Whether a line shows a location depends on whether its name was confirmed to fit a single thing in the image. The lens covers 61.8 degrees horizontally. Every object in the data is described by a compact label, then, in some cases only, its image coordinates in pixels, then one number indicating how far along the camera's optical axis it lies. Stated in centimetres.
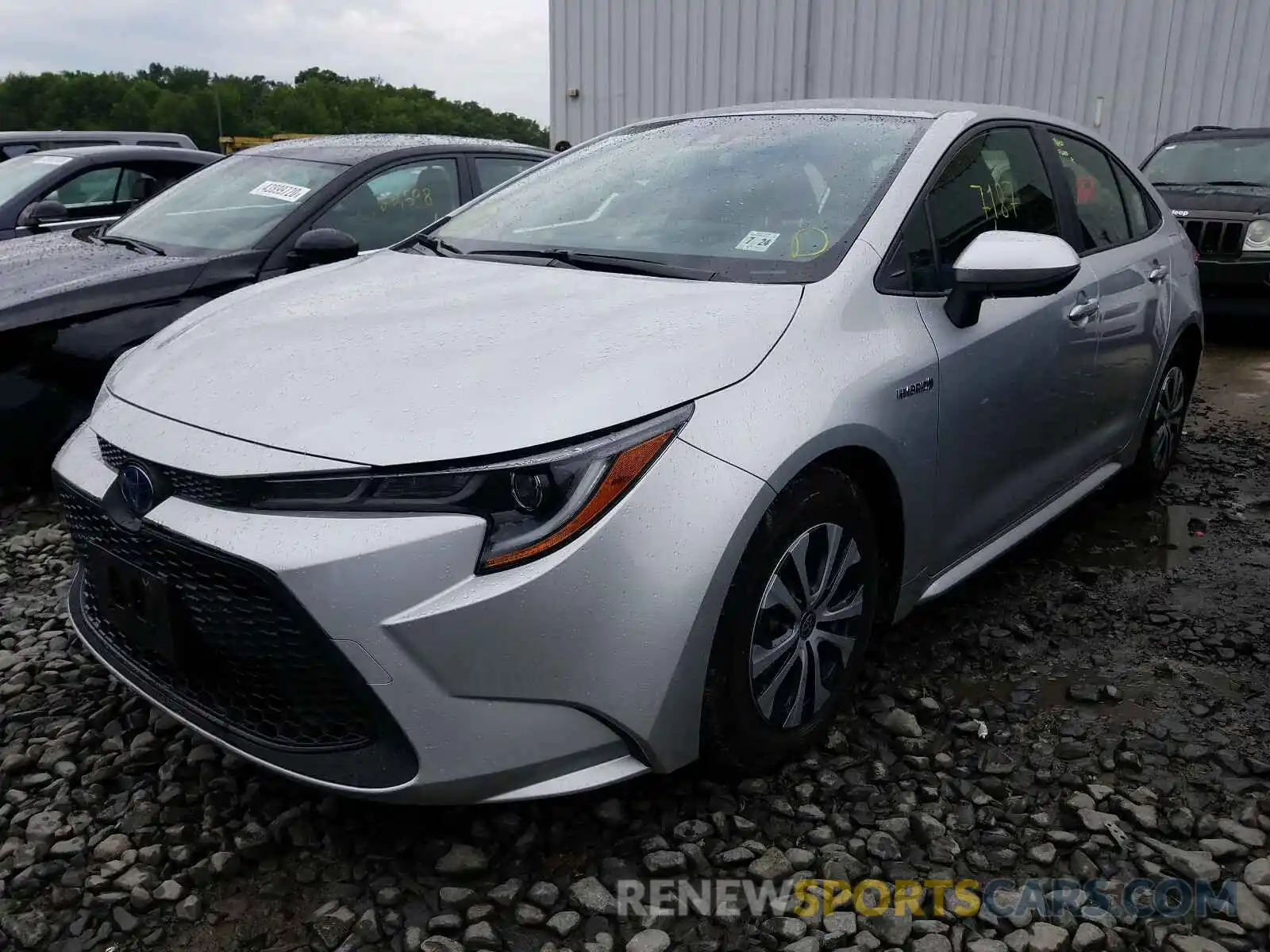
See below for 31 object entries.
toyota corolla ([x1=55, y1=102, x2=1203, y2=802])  178
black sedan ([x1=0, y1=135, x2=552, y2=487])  386
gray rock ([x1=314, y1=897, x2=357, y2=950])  189
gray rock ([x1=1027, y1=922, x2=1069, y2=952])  190
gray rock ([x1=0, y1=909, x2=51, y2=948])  190
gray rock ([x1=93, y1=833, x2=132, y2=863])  211
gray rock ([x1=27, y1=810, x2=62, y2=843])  216
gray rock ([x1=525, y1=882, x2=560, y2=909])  198
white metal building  1023
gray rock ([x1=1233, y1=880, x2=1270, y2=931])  195
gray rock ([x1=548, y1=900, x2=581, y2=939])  191
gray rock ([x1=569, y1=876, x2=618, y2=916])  196
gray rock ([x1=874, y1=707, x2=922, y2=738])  253
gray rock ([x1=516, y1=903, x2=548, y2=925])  193
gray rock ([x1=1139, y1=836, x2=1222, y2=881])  207
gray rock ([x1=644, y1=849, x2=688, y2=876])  205
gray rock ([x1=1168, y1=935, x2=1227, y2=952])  189
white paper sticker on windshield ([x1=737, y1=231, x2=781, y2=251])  250
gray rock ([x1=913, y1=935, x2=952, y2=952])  189
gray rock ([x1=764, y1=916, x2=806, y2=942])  191
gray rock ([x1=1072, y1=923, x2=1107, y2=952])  190
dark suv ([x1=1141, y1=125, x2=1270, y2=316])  709
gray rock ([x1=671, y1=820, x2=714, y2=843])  214
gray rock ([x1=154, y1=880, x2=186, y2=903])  199
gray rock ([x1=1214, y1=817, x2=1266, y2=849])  216
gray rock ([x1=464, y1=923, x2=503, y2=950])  188
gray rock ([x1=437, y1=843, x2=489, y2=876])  205
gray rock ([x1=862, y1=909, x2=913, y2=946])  191
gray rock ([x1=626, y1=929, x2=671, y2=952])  187
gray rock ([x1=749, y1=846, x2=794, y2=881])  205
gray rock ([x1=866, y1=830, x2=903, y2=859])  211
